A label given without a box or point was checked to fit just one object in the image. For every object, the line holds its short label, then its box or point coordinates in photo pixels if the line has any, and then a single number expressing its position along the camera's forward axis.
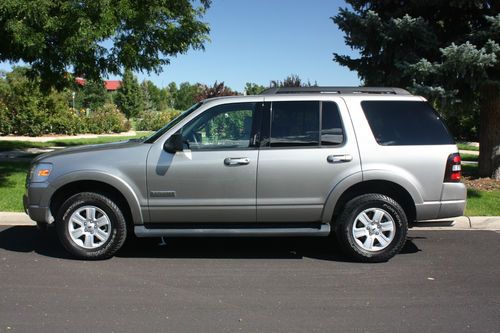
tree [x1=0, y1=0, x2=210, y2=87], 9.08
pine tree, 9.45
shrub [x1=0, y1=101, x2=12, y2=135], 24.58
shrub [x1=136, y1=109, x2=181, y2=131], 34.19
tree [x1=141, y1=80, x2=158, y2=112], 55.36
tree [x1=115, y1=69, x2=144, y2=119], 51.31
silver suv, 5.74
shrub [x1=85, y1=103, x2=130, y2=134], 28.45
